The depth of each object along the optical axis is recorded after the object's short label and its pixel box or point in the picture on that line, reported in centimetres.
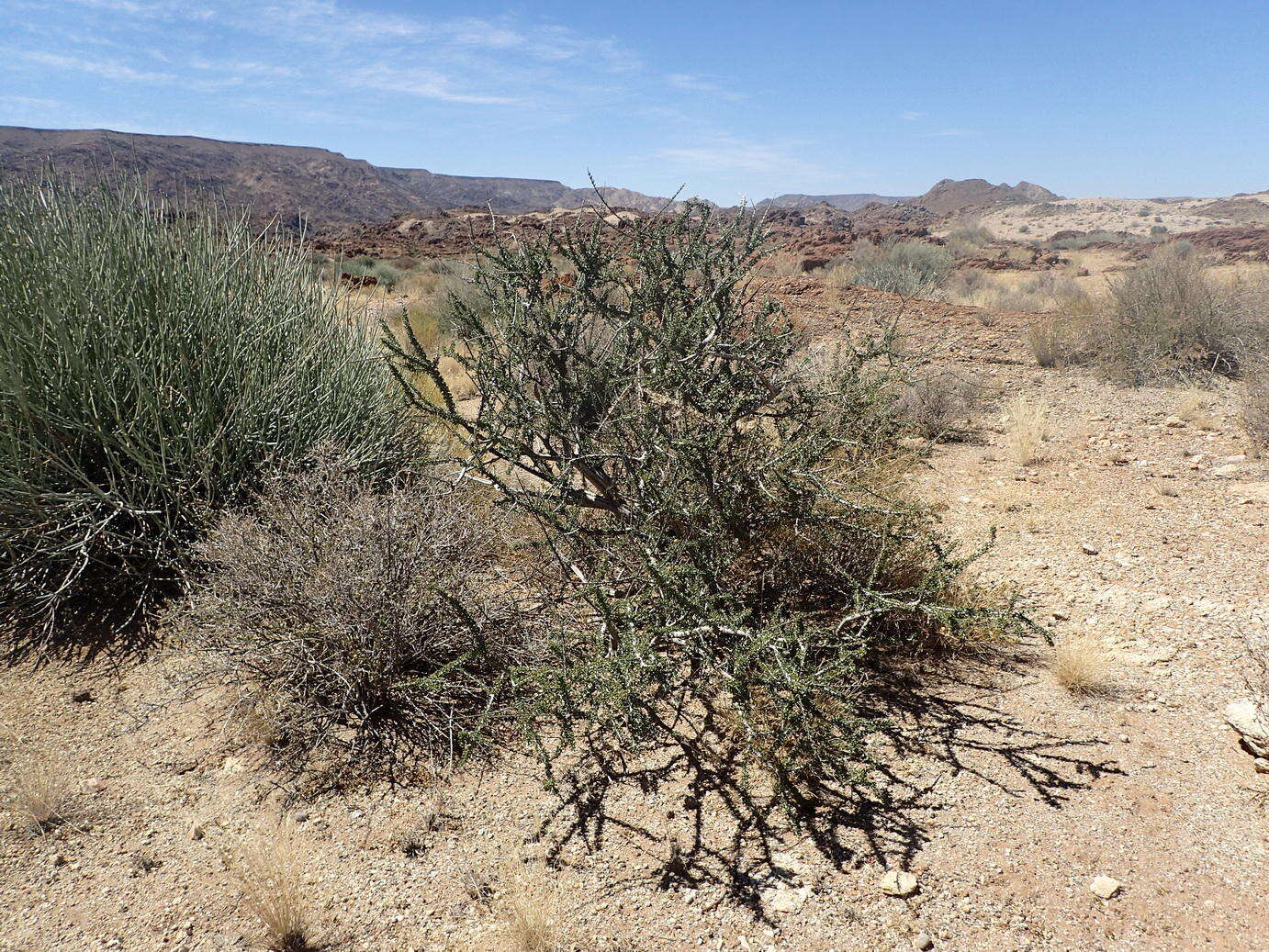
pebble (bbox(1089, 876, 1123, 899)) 222
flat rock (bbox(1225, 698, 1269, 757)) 272
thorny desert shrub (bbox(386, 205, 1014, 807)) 293
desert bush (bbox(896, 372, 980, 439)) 706
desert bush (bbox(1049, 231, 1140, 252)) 3098
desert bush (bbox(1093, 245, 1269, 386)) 811
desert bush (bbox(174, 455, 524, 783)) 300
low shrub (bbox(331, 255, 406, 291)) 1570
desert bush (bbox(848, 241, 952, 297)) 1379
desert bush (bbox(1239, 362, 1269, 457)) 581
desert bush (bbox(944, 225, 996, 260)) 2548
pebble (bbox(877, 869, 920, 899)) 232
